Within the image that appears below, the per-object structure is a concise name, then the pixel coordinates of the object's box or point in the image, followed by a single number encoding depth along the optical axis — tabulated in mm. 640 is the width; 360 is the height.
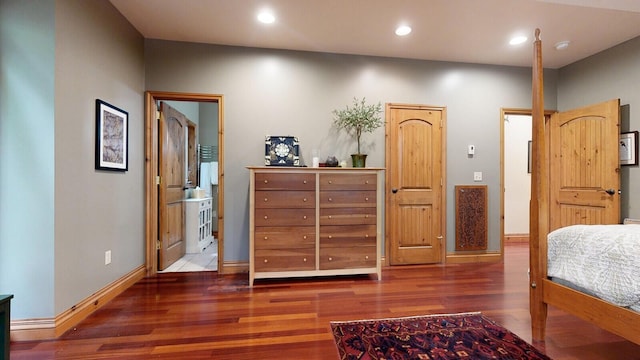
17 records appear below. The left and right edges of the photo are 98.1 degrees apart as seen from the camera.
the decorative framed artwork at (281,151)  3156
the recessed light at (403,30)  2846
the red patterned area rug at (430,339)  1686
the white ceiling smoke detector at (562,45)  3180
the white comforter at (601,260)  1406
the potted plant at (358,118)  3359
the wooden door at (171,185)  3275
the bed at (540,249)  1678
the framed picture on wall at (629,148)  3126
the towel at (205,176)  5375
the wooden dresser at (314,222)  2848
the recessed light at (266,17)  2625
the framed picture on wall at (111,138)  2336
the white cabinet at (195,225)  4094
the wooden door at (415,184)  3518
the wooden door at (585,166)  3195
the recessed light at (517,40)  3047
